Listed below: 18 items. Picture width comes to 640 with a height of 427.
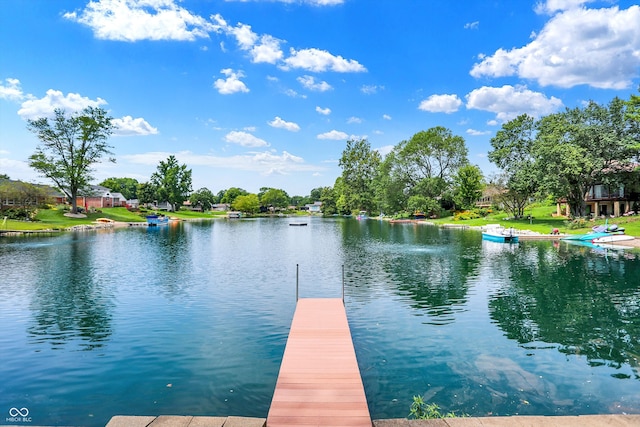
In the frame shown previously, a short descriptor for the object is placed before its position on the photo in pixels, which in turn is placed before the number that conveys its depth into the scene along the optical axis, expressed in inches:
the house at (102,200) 4475.4
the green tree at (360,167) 5659.5
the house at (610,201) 2530.3
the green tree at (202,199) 6579.7
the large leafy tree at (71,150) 3289.9
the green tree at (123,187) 6766.7
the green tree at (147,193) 5334.6
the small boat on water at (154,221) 3560.0
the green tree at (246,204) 6837.1
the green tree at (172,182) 5329.7
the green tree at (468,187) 3718.0
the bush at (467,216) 3531.0
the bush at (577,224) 2220.6
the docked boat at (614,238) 1743.4
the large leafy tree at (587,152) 2266.2
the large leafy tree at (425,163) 4047.7
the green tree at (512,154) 2851.9
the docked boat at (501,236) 1899.6
